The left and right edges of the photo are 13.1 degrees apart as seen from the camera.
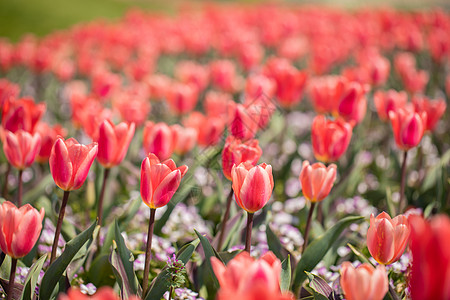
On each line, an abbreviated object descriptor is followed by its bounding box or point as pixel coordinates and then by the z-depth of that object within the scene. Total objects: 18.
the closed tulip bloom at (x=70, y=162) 2.42
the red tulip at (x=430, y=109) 2.75
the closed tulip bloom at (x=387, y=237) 2.39
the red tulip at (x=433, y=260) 2.07
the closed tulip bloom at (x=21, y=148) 2.56
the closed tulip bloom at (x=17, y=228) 2.37
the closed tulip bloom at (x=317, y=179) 2.48
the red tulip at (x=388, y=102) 2.81
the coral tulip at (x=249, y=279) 2.18
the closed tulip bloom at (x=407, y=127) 2.62
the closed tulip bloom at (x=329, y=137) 2.60
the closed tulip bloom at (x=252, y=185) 2.40
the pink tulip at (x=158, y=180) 2.41
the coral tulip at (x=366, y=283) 2.30
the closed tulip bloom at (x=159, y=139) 2.64
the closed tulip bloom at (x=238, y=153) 2.48
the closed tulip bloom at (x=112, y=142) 2.53
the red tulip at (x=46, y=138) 2.70
